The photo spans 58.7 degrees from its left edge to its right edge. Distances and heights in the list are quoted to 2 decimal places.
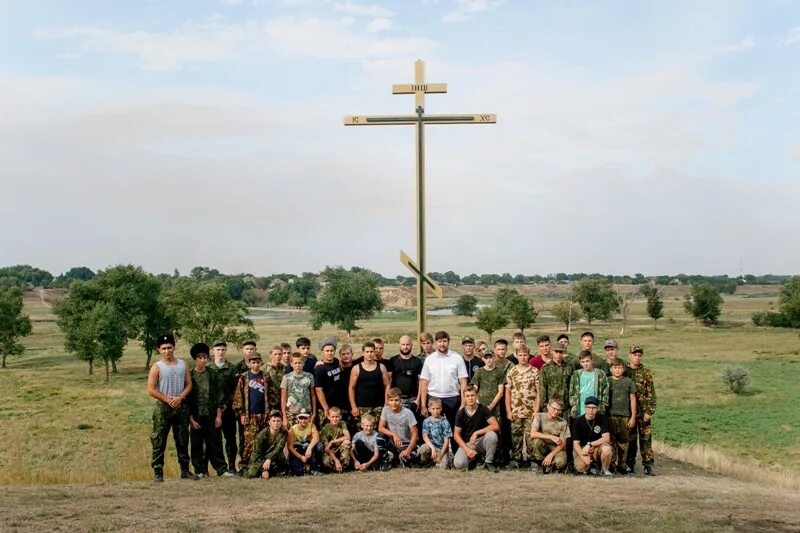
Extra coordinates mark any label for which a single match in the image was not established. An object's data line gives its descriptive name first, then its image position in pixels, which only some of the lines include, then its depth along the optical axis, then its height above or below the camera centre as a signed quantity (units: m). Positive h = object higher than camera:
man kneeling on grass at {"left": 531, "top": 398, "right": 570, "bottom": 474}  9.84 -2.11
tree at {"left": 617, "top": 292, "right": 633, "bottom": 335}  73.21 -1.88
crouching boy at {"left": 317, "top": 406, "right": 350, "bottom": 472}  9.84 -2.17
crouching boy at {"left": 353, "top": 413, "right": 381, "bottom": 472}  9.94 -2.25
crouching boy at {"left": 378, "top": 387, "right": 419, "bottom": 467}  10.07 -2.05
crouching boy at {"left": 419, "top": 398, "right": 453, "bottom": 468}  10.04 -2.17
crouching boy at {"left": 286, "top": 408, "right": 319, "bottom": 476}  9.70 -2.16
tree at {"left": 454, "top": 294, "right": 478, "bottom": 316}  88.50 -2.24
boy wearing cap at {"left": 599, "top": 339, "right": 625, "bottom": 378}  10.26 -0.91
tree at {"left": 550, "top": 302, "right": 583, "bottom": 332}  73.00 -2.75
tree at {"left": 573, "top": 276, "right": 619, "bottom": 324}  74.75 -1.39
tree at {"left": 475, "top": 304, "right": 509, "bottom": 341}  54.59 -2.56
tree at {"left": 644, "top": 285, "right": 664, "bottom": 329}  73.12 -1.99
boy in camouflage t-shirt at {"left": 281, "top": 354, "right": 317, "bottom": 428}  9.92 -1.46
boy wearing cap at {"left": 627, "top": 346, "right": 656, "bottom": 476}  10.53 -1.79
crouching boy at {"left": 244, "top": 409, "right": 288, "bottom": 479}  9.53 -2.17
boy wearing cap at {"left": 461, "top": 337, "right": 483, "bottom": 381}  10.73 -1.09
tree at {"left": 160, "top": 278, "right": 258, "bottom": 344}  38.84 -1.38
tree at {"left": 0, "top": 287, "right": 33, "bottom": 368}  47.69 -2.38
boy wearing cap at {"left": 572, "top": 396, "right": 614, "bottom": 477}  9.75 -2.12
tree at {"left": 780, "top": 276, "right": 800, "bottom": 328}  66.31 -1.72
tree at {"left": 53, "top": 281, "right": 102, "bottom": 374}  41.91 -1.73
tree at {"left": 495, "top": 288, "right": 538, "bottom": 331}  58.88 -1.93
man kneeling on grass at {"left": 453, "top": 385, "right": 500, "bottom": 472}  9.91 -2.06
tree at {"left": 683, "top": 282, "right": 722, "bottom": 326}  76.00 -2.01
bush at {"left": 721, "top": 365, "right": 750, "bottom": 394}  32.88 -4.38
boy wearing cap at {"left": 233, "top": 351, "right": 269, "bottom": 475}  9.88 -1.58
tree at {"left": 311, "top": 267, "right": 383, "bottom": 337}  62.06 -1.30
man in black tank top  10.31 -1.47
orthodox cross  13.66 +3.22
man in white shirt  10.37 -1.33
